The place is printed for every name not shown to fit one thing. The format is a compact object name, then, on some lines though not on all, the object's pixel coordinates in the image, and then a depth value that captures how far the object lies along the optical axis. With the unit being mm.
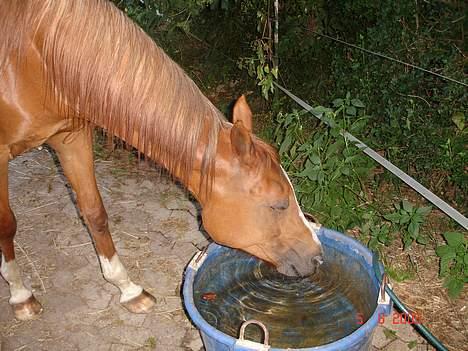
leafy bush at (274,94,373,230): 2979
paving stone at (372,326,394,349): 2334
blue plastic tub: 1654
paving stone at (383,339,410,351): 2305
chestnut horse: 1738
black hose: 1948
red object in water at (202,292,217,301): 2238
